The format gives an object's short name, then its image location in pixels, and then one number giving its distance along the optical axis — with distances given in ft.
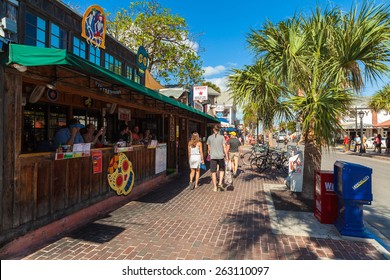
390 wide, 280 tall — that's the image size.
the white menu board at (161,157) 25.81
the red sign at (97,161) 15.75
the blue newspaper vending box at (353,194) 12.42
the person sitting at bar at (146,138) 24.62
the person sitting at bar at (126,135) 23.83
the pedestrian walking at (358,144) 77.27
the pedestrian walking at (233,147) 30.66
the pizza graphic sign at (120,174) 17.56
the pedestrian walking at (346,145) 78.93
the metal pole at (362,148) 73.26
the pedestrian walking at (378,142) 73.05
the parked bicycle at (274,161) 35.53
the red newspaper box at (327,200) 14.75
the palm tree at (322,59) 16.52
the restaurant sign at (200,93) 57.93
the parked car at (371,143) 101.62
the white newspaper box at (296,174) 22.62
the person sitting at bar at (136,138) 23.62
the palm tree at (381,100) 61.52
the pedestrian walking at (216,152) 22.94
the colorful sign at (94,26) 23.08
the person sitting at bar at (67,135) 14.34
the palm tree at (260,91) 20.62
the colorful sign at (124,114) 29.27
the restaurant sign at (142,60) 30.42
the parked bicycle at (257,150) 37.56
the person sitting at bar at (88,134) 17.18
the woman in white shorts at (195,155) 23.72
